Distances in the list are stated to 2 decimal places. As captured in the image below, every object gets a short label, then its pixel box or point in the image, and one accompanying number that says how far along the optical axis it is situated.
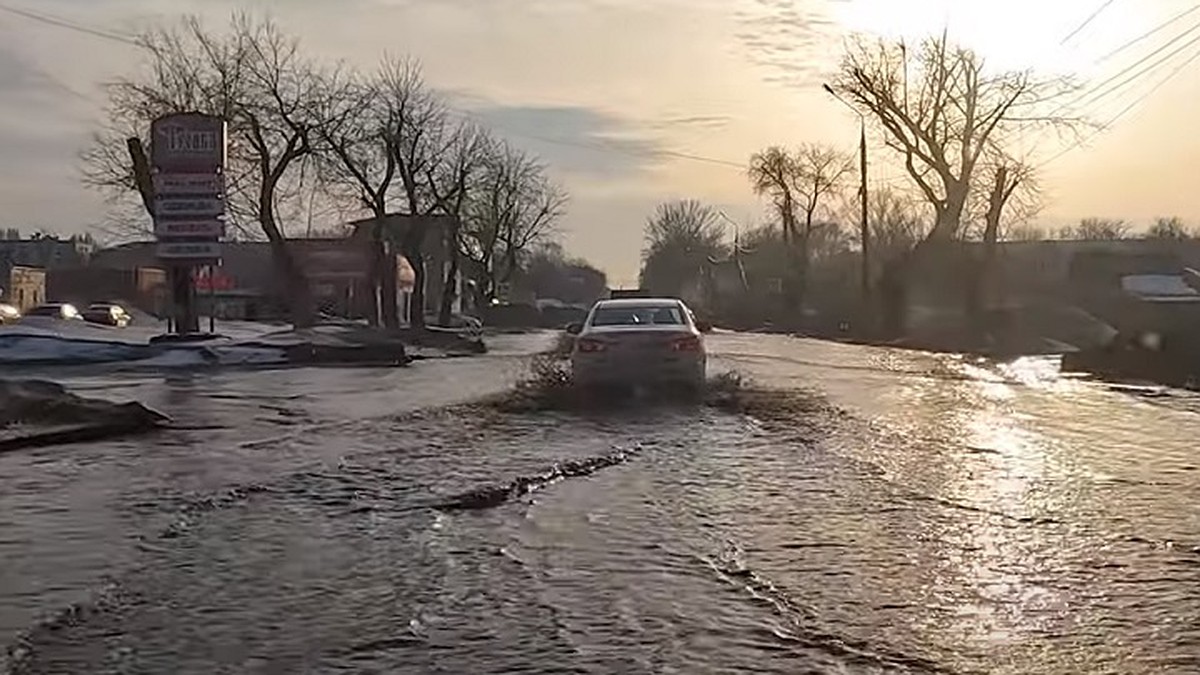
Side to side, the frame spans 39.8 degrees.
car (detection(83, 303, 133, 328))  70.88
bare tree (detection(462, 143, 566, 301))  101.31
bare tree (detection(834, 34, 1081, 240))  62.84
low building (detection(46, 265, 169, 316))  106.56
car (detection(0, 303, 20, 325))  52.90
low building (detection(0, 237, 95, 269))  132.62
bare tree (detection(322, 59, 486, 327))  60.50
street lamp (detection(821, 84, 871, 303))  70.25
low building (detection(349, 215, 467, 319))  73.50
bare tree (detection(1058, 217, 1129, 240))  134.50
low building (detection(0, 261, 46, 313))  93.81
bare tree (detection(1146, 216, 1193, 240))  120.74
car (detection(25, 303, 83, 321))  64.99
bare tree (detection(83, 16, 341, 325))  54.53
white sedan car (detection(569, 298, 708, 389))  20.27
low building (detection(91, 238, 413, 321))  94.69
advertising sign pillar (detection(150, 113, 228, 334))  37.50
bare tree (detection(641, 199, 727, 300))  153.88
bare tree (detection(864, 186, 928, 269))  90.75
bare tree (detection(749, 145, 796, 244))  110.50
